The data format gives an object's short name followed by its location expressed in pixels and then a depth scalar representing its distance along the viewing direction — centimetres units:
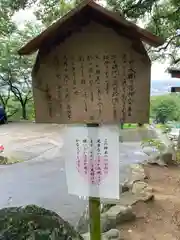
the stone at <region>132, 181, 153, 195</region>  255
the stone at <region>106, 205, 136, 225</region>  191
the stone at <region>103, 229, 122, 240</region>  163
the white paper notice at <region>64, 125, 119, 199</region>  110
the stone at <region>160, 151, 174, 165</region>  375
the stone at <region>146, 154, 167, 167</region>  374
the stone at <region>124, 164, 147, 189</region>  288
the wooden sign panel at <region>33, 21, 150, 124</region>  102
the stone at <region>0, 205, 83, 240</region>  84
